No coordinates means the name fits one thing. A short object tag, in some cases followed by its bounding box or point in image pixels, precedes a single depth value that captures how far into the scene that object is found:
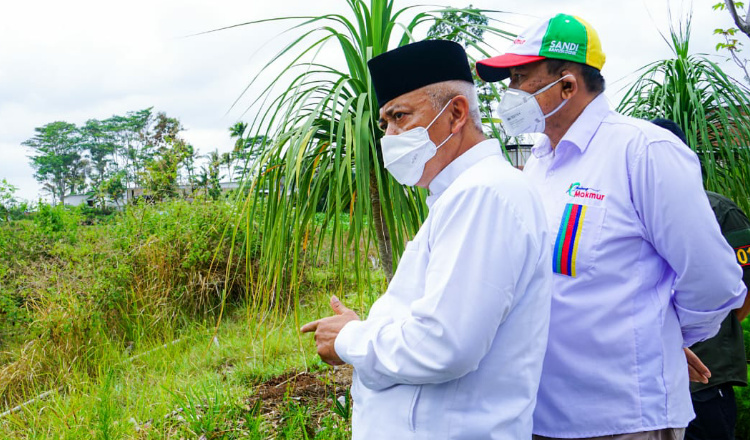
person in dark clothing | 2.20
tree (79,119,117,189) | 84.75
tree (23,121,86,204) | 79.69
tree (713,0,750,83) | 5.08
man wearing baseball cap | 1.43
